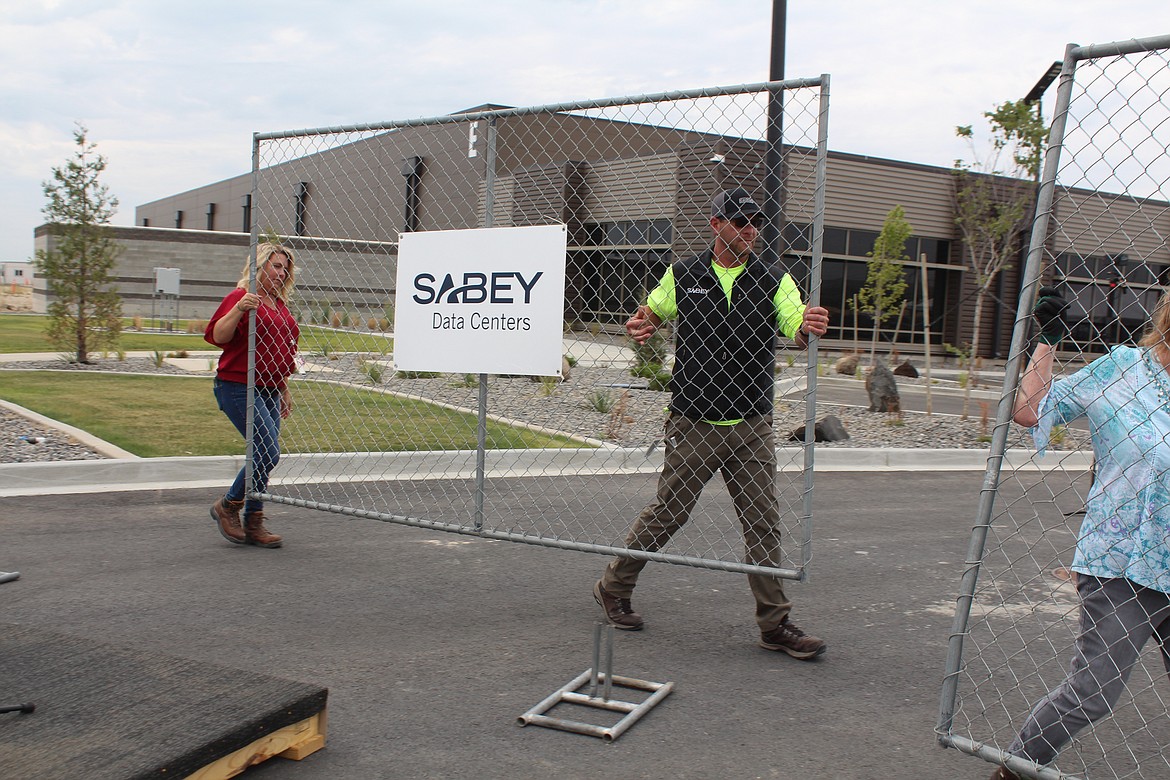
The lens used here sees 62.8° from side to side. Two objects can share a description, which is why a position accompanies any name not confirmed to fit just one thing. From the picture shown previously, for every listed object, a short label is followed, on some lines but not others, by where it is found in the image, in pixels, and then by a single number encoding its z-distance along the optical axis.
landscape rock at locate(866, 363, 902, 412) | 13.89
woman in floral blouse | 2.83
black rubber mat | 2.86
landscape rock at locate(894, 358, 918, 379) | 23.95
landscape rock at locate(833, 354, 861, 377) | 23.81
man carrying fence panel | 4.51
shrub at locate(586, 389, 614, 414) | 12.50
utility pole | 11.58
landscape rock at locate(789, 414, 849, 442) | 11.77
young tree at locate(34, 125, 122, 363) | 15.28
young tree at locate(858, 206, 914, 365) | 22.84
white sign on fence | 4.89
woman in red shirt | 6.25
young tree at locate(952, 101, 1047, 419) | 20.64
